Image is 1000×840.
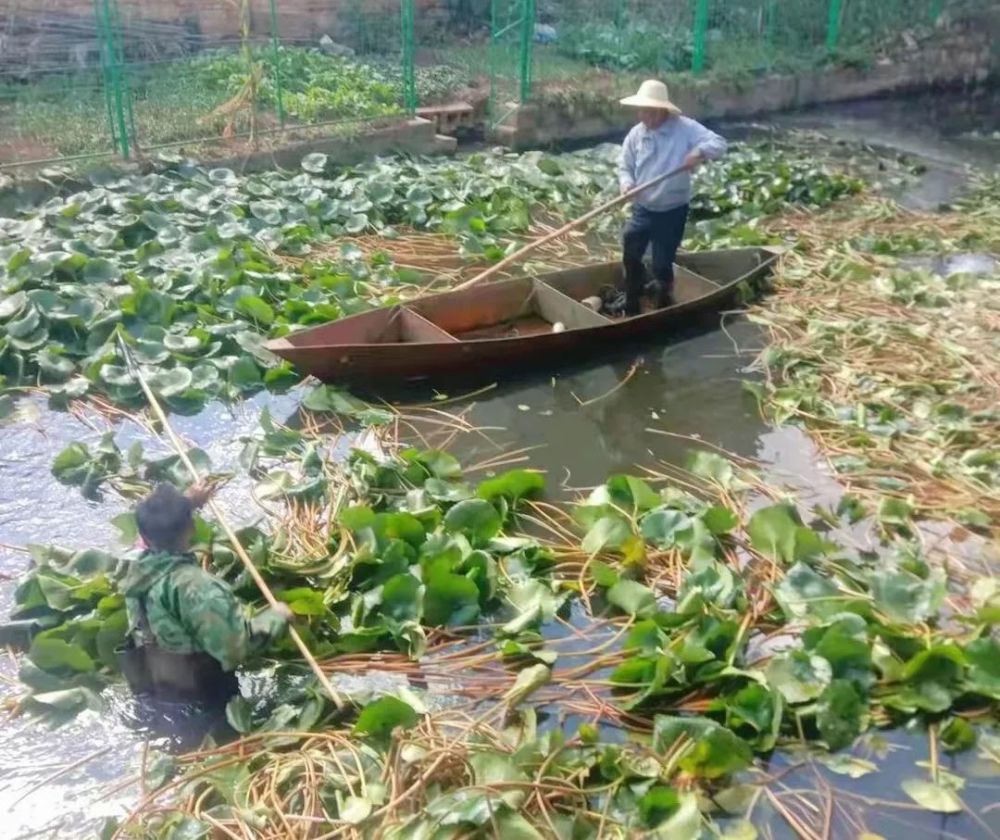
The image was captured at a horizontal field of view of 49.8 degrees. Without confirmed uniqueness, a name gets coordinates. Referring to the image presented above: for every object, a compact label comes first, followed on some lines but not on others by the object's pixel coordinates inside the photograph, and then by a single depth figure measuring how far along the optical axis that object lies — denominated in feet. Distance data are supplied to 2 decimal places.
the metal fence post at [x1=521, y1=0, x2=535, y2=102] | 40.70
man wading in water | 11.65
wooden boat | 20.26
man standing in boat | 22.65
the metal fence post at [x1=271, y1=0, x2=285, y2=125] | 35.47
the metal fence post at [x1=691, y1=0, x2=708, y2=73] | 48.98
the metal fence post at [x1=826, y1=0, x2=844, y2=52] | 55.83
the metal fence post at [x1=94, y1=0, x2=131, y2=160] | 32.01
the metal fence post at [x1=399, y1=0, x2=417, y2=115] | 38.22
